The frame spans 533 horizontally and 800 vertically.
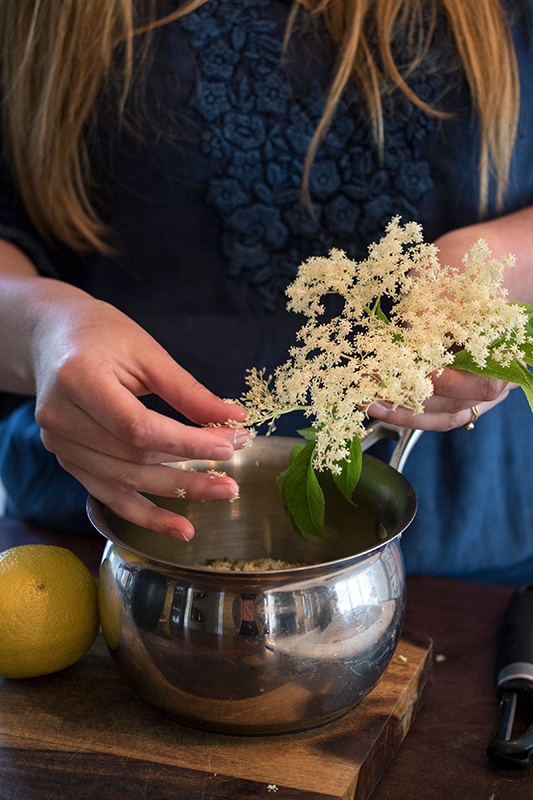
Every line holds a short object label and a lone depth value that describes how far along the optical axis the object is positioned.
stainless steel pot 0.56
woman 0.85
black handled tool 0.60
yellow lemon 0.63
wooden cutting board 0.57
